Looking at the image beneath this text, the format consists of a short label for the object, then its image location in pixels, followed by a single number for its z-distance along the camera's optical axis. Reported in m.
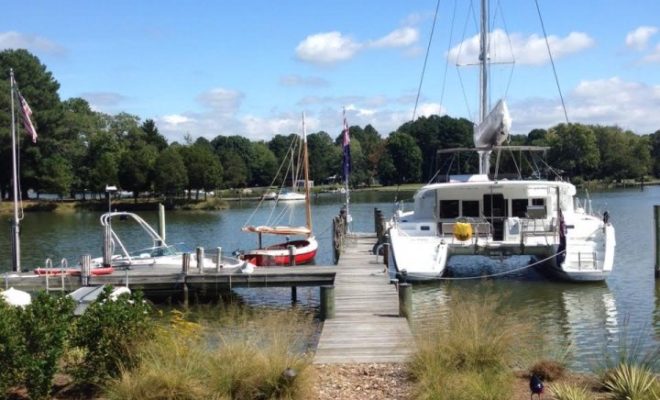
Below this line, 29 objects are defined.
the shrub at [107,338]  9.13
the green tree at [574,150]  110.88
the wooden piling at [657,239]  23.75
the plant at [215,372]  8.16
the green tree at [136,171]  84.94
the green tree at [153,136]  101.50
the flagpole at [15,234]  23.30
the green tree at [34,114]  78.94
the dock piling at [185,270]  20.75
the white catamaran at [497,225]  22.02
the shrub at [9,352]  8.22
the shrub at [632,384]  8.07
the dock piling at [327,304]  14.38
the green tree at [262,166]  133.12
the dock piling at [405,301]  14.12
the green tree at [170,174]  83.50
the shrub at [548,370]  9.72
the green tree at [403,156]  124.81
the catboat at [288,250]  27.50
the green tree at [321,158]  139.00
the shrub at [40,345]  8.45
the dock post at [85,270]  20.84
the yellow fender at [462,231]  23.09
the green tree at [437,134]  122.56
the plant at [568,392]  8.08
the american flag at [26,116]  23.81
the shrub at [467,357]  8.22
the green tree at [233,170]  111.11
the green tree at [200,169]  87.06
